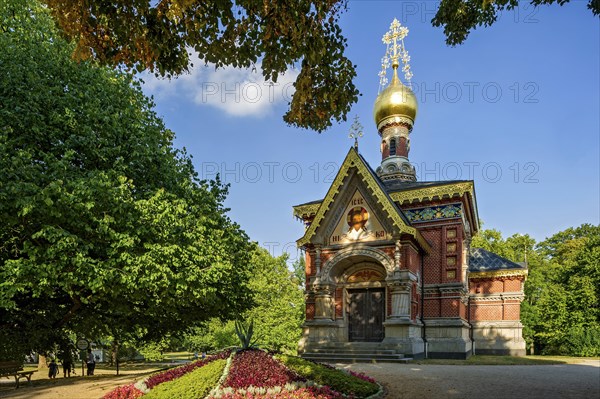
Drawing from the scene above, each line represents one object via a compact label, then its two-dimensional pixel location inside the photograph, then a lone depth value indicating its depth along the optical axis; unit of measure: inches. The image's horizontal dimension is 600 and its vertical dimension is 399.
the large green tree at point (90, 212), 466.0
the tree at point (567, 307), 1176.5
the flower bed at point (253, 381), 347.9
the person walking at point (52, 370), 834.5
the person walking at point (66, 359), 697.1
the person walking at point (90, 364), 844.6
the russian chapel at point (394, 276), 837.2
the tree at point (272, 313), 1214.3
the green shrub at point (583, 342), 1097.4
